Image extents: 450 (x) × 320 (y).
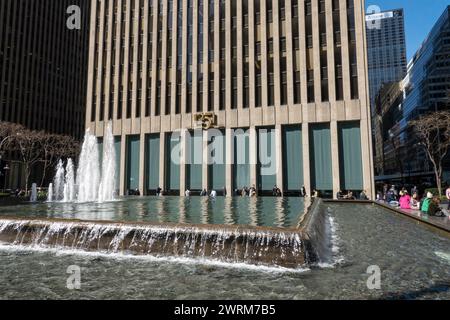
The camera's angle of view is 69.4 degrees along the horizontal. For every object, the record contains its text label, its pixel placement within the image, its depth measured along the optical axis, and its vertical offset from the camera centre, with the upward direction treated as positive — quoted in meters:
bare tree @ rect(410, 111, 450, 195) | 30.49 +5.53
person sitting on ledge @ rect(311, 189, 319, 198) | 28.80 -1.04
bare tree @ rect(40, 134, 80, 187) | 43.83 +5.41
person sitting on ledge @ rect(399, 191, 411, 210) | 18.34 -1.25
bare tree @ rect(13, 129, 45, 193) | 37.37 +5.69
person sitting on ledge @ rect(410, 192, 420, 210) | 18.20 -1.27
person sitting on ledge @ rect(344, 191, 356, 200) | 28.46 -1.33
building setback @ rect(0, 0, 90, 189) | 63.78 +26.13
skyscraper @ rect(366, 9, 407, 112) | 181.62 +75.30
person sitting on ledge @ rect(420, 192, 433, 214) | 15.06 -1.11
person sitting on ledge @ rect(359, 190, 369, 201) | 28.33 -1.33
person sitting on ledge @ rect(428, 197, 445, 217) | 14.29 -1.37
